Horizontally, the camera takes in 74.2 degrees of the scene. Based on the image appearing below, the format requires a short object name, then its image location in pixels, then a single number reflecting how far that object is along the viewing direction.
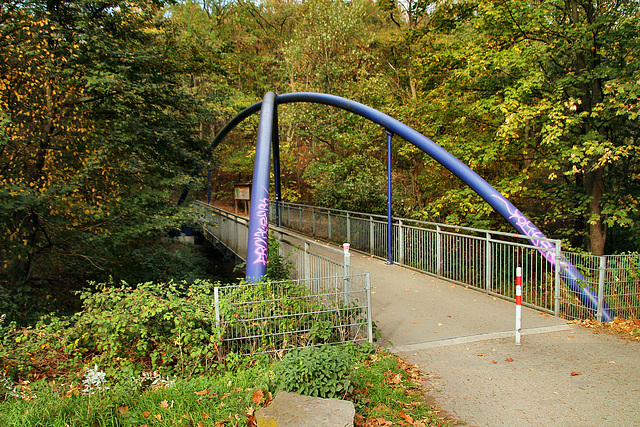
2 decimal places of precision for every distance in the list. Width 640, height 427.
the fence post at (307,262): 7.11
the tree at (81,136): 8.48
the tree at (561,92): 10.03
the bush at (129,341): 4.94
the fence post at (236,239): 13.08
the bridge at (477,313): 4.32
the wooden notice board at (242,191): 23.23
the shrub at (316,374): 3.86
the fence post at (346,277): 5.82
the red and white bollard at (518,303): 5.78
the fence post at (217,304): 5.19
